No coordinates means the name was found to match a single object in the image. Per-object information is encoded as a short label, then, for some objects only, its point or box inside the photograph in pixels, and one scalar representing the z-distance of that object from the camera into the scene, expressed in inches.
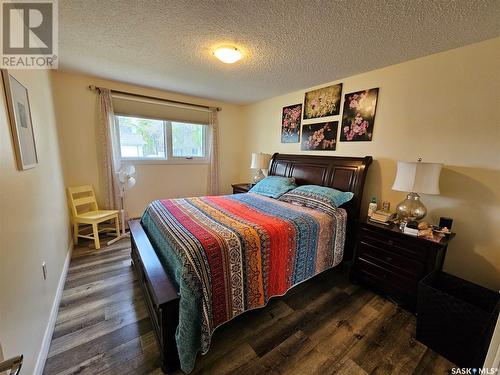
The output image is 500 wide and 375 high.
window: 134.0
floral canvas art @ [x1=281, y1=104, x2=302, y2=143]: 133.5
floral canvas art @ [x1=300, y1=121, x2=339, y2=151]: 115.3
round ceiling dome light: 76.9
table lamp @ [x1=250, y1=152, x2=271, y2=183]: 146.3
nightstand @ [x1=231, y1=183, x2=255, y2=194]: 149.1
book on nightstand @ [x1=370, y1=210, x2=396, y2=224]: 84.3
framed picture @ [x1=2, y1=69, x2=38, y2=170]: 45.9
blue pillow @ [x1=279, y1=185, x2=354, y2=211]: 94.5
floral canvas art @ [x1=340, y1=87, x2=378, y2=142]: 99.0
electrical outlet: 61.5
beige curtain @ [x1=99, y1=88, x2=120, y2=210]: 120.3
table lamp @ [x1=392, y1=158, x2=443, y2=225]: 70.4
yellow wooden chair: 110.2
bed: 51.1
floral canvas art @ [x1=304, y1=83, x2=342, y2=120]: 111.7
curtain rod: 118.0
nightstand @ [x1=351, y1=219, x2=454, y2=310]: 70.5
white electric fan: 122.9
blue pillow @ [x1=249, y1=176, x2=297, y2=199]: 115.7
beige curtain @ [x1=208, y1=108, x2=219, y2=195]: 160.1
